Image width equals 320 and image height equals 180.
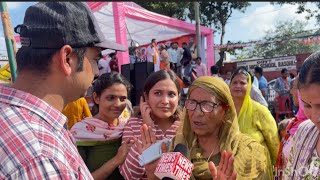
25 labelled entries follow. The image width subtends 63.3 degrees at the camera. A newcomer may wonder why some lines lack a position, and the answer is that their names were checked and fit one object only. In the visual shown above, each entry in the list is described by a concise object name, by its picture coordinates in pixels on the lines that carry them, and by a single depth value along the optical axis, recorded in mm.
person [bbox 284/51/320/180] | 1117
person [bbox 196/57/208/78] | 7839
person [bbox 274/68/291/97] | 7406
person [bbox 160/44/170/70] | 7701
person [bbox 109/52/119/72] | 6804
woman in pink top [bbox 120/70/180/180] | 1624
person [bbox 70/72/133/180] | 1601
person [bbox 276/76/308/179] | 1619
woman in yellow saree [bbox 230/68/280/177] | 2124
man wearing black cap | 673
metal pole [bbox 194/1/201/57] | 8319
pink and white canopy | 5770
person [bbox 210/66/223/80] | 6994
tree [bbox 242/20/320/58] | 28821
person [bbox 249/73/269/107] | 3338
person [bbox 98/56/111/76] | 6723
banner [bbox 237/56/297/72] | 13652
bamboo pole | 1972
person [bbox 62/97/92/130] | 2695
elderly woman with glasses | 1394
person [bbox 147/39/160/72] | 7714
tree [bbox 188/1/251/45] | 17693
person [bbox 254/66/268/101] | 6593
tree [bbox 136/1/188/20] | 14443
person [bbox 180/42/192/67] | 8679
